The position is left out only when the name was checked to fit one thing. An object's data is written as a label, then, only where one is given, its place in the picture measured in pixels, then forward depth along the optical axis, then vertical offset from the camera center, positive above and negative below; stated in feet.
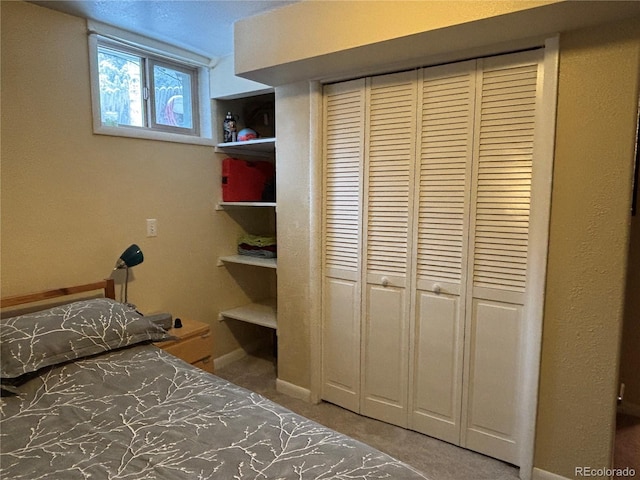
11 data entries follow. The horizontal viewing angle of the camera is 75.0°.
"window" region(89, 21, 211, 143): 8.28 +2.33
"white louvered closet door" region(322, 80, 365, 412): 7.97 -0.74
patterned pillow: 5.54 -1.98
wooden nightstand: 7.91 -2.83
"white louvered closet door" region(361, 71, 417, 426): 7.45 -0.70
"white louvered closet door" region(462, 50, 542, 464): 6.39 -0.75
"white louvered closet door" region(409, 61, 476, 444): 6.90 -0.69
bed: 3.90 -2.47
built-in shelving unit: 9.98 +1.18
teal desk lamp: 7.98 -1.14
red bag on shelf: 10.38 +0.52
